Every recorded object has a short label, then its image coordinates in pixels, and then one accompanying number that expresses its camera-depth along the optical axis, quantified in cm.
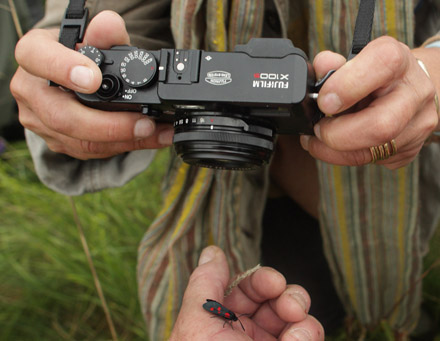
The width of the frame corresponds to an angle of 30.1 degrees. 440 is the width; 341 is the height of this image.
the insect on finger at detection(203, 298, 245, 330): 39
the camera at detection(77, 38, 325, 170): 38
